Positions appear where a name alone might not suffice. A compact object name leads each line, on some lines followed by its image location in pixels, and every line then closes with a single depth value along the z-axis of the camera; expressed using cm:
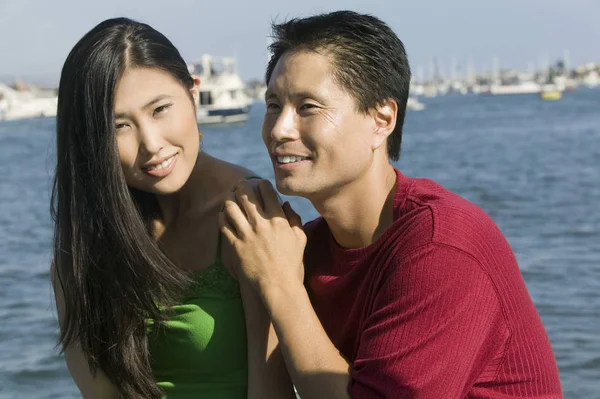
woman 257
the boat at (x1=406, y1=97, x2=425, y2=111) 7793
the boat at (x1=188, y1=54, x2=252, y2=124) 5016
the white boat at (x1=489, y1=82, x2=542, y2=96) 11450
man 207
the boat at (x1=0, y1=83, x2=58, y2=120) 9104
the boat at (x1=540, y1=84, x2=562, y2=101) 8428
